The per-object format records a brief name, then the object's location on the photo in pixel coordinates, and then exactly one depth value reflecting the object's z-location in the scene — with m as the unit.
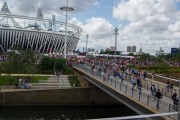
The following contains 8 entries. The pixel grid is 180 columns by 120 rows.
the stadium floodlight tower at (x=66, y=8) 35.82
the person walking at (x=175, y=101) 8.09
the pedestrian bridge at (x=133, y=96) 8.93
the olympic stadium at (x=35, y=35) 61.75
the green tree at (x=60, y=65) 29.14
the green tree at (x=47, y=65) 29.64
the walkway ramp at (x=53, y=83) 23.05
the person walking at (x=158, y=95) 9.67
